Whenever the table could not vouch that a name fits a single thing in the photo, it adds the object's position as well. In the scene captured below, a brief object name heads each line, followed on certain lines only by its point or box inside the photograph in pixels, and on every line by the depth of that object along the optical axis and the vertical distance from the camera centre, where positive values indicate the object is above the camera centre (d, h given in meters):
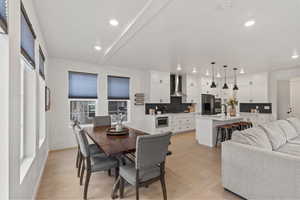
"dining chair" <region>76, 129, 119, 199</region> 2.07 -0.93
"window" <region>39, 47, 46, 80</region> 2.69 +0.74
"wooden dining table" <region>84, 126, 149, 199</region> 1.81 -0.61
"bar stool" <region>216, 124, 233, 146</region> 4.28 -0.91
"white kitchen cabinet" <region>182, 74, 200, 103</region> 6.59 +0.57
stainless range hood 6.47 +0.74
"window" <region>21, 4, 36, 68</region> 1.53 +0.75
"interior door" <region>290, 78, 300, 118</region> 5.23 +0.17
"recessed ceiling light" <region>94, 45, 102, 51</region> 3.25 +1.24
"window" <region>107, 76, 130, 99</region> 5.04 +0.51
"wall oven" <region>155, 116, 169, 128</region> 5.53 -0.80
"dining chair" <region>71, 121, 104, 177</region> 2.58 -0.95
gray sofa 1.62 -0.85
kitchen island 4.35 -0.84
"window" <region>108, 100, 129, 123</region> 5.13 -0.28
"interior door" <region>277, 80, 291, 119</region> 5.88 +0.11
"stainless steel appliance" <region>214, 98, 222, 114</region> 6.88 -0.25
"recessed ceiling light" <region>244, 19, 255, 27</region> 2.16 +1.19
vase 4.91 -0.38
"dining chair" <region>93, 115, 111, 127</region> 3.77 -0.51
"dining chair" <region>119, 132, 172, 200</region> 1.72 -0.76
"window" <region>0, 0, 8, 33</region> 0.97 +0.59
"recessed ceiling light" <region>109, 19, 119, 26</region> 2.18 +1.22
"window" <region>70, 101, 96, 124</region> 4.49 -0.30
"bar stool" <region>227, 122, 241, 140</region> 4.39 -0.83
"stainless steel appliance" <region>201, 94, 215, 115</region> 5.57 -0.16
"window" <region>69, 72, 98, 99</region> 4.37 +0.50
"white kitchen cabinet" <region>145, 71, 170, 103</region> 5.65 +0.57
